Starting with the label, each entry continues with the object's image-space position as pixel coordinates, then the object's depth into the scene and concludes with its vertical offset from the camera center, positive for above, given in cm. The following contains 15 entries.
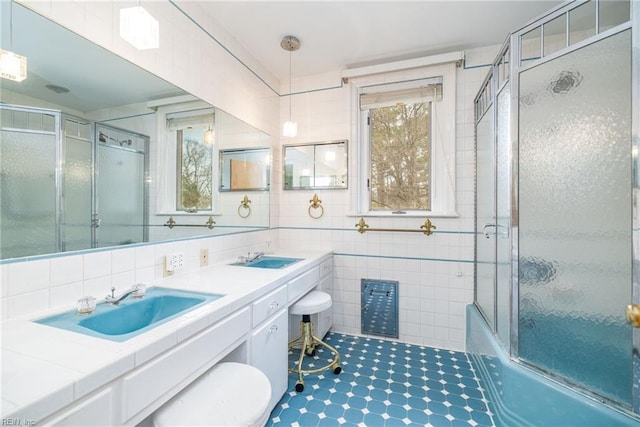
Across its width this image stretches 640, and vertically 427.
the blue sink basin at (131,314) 98 -41
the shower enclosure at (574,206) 115 +3
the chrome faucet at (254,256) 214 -35
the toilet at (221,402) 86 -64
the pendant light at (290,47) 228 +137
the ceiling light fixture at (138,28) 121 +80
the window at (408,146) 247 +62
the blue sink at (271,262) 219 -41
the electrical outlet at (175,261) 160 -29
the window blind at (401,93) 251 +110
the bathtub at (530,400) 117 -87
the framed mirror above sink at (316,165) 274 +46
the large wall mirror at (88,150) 102 +28
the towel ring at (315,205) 280 +6
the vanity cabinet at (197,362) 71 -53
